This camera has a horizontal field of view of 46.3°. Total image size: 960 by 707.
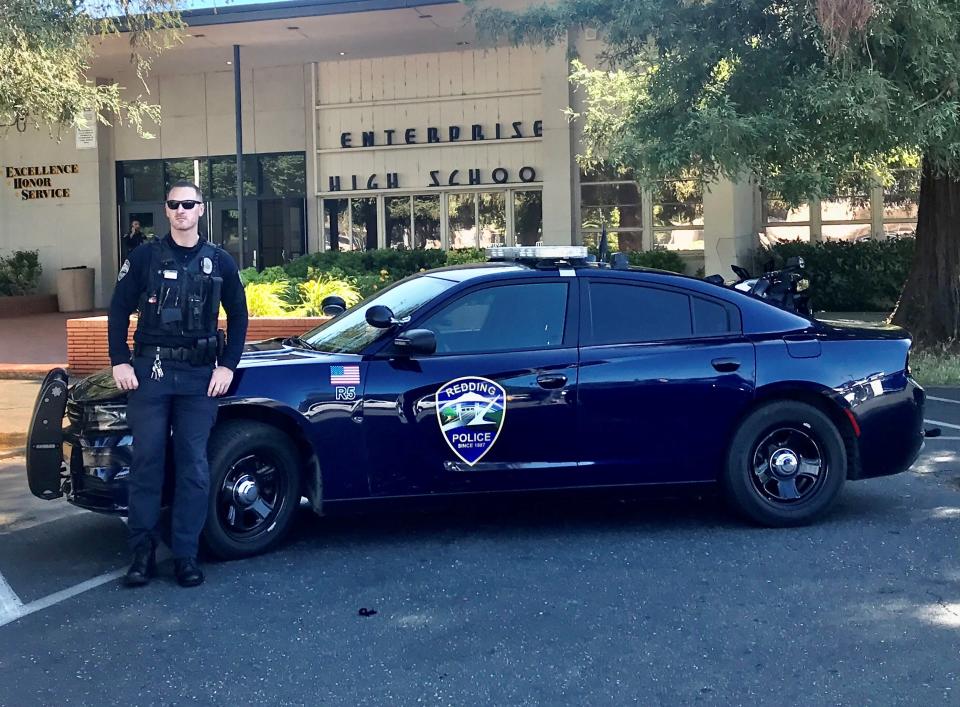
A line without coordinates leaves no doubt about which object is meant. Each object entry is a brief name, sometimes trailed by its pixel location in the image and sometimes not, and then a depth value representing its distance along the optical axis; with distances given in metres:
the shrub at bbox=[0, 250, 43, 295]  25.28
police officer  5.24
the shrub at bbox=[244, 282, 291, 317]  14.35
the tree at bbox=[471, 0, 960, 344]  10.72
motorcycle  10.91
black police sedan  5.68
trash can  25.47
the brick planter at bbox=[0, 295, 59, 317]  23.62
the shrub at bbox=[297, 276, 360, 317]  14.45
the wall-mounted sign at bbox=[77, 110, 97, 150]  25.86
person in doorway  25.61
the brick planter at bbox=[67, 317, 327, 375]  13.04
